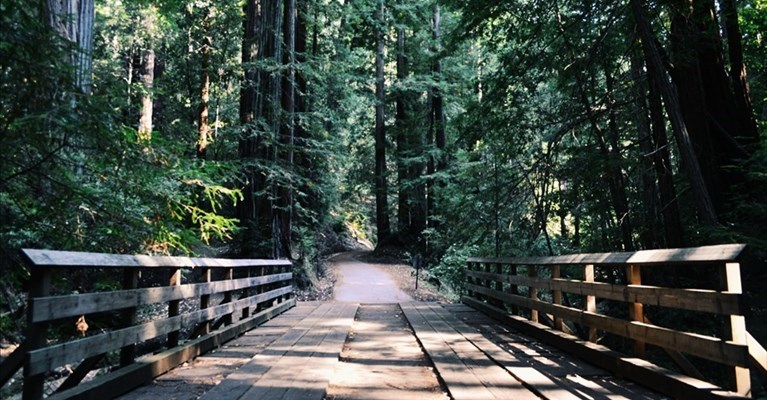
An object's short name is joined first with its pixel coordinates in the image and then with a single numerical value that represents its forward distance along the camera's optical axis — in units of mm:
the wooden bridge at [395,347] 3123
